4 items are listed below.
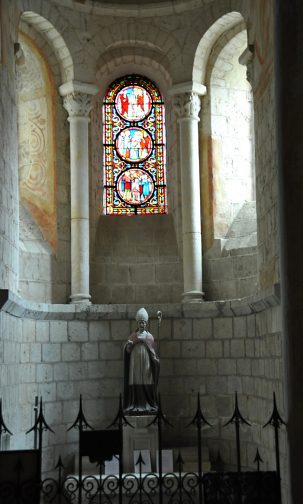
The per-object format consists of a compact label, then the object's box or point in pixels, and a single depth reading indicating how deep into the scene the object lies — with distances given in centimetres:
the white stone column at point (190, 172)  1324
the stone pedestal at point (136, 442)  1095
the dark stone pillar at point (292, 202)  446
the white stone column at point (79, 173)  1298
